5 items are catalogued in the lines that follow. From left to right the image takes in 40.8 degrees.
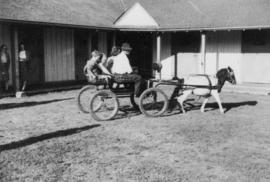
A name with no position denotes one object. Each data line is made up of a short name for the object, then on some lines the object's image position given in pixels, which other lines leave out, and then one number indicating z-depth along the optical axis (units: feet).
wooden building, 51.93
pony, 33.68
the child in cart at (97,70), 30.37
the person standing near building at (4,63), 45.44
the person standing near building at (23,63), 46.68
